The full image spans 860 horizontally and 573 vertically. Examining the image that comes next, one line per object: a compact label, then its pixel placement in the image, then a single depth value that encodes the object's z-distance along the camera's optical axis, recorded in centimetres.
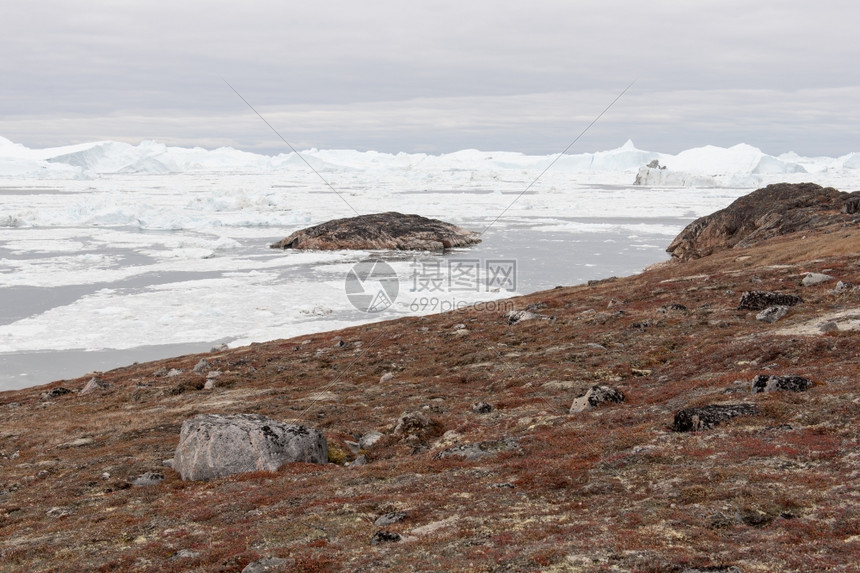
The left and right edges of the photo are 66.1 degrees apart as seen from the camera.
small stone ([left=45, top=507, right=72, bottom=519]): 1359
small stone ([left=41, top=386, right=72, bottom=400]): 2888
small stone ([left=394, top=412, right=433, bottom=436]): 1734
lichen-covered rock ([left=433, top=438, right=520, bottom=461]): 1415
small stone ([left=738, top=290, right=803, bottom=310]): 2350
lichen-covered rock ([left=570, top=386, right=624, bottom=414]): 1662
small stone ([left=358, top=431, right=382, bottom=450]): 1750
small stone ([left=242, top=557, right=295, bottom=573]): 904
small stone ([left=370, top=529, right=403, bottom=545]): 970
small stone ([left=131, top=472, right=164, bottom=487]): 1562
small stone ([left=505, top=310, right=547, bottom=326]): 3269
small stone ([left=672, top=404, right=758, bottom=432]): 1295
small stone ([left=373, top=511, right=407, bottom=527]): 1055
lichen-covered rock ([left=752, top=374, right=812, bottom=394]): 1381
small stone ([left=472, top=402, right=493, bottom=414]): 1835
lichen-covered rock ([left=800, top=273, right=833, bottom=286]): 2608
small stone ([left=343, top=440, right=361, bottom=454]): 1733
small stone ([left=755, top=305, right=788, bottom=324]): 2195
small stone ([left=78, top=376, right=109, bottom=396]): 2892
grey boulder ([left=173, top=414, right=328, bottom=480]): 1547
